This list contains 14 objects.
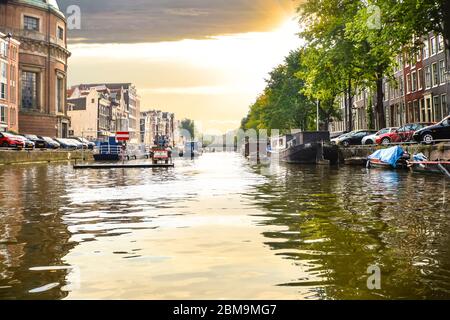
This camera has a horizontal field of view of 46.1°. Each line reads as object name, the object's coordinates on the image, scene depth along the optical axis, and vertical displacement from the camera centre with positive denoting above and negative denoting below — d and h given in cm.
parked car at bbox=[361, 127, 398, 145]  4066 +242
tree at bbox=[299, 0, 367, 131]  3603 +851
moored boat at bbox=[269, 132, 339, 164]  4225 +158
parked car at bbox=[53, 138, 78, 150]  6938 +371
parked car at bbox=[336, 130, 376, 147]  4697 +262
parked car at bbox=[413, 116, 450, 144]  3048 +197
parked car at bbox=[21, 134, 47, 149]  5866 +339
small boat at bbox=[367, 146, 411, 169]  2954 +48
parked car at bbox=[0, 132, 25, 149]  4784 +288
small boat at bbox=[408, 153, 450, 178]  2459 +2
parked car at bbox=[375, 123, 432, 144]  3744 +237
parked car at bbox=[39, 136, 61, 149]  6336 +348
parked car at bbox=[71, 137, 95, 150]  8044 +407
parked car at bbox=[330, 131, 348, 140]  6366 +409
